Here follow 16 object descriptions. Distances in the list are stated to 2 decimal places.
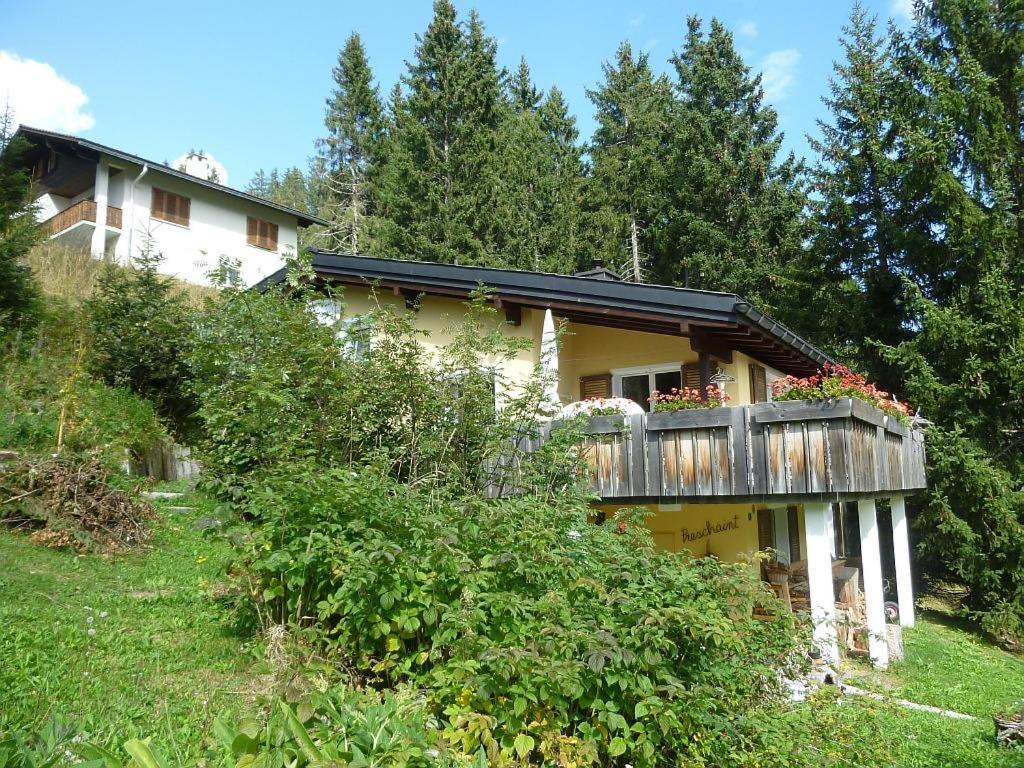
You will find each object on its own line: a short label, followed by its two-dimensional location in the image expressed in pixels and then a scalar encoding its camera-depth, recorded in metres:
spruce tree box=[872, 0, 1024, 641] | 16.34
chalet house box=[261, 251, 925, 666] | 9.30
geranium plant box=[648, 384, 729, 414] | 10.05
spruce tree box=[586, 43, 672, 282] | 31.39
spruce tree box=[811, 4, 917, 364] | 20.47
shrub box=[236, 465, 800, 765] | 4.13
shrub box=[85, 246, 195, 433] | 13.66
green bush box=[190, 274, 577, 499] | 7.05
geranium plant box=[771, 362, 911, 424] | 9.13
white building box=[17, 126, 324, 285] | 25.45
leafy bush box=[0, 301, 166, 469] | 9.64
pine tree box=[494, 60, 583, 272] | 28.56
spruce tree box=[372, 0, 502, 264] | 27.86
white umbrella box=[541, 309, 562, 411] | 8.71
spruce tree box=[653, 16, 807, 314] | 26.98
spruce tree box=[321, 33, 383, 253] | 37.22
